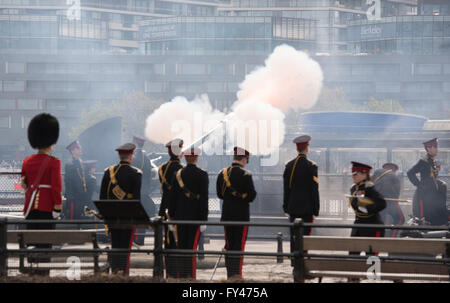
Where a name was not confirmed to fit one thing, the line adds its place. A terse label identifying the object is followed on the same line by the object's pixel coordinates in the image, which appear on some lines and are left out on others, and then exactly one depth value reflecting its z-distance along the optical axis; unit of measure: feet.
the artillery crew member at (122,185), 61.46
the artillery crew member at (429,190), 84.48
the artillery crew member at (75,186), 87.66
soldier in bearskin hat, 55.42
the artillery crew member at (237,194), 61.67
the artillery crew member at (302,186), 63.77
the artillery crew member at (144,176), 87.04
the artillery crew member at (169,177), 62.95
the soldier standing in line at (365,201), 57.67
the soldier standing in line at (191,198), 61.31
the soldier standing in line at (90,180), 90.68
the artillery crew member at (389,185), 80.94
